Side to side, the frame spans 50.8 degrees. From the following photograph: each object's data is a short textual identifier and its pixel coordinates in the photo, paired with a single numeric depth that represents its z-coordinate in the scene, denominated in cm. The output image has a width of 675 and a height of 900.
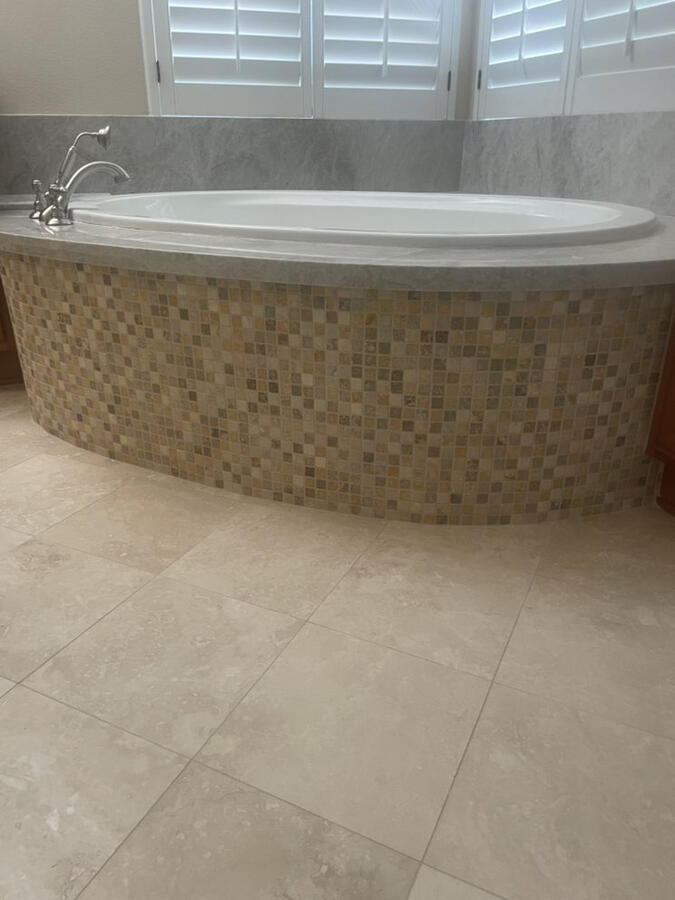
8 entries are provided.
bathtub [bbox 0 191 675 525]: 135
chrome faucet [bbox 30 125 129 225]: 182
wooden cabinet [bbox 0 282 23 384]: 234
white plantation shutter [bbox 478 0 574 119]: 238
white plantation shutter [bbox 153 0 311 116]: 252
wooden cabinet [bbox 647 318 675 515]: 144
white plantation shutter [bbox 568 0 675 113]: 200
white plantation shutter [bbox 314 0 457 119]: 266
